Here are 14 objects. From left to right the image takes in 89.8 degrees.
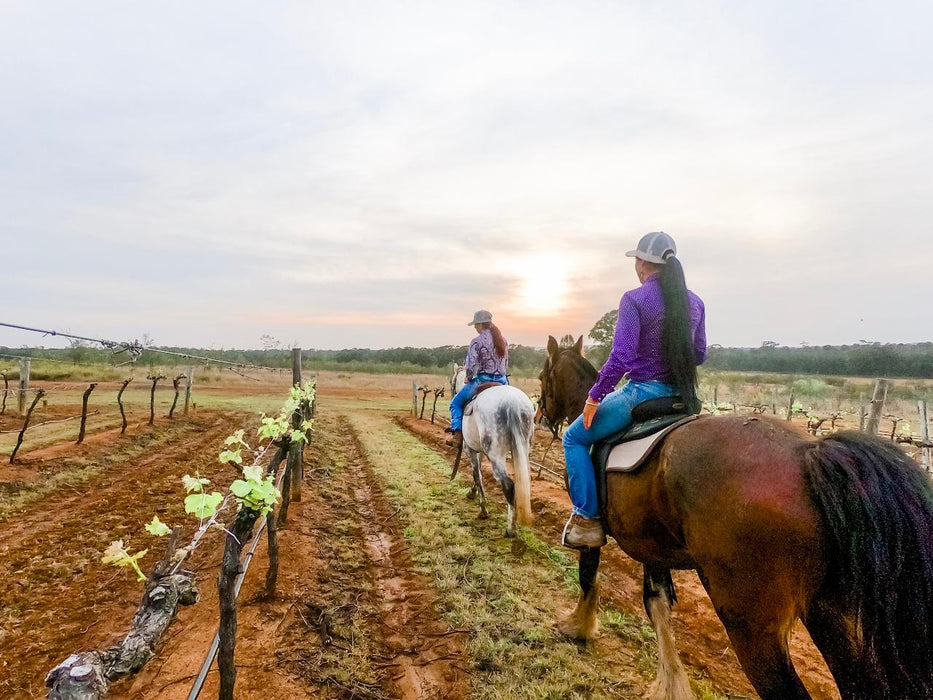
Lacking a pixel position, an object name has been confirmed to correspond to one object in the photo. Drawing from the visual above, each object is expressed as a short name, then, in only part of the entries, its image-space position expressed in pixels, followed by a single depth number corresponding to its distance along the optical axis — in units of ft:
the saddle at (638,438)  9.45
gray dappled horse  20.61
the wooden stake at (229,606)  9.94
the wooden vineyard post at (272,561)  15.60
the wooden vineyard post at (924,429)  33.27
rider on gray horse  24.56
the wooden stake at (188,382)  64.69
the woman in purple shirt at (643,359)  10.02
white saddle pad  9.19
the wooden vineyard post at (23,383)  55.26
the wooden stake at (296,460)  25.02
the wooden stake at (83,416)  38.64
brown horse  6.11
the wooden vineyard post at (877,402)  32.04
